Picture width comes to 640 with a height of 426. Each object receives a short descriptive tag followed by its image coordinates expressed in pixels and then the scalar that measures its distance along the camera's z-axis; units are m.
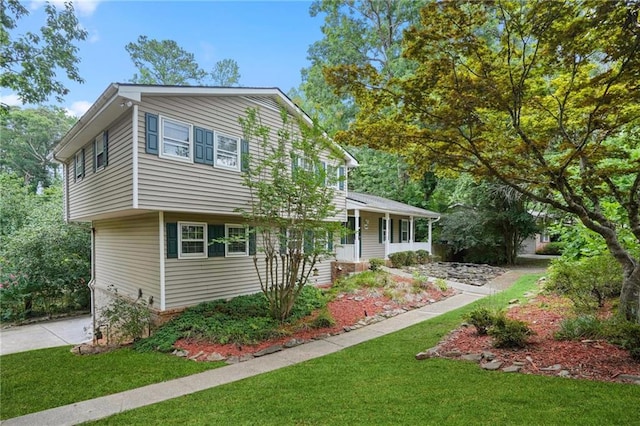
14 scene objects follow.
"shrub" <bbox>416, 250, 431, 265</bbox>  19.68
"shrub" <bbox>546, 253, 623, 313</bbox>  7.60
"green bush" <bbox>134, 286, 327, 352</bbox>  7.58
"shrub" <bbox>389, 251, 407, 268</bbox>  18.17
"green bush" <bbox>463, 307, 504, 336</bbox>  6.72
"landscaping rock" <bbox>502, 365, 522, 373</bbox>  5.00
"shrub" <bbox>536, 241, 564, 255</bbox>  29.78
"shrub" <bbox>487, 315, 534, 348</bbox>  5.85
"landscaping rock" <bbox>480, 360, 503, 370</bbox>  5.14
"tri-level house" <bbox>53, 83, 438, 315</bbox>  8.46
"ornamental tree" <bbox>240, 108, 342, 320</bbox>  8.64
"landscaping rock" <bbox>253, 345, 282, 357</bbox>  6.80
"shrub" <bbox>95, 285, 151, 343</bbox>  8.27
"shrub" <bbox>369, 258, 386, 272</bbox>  15.67
